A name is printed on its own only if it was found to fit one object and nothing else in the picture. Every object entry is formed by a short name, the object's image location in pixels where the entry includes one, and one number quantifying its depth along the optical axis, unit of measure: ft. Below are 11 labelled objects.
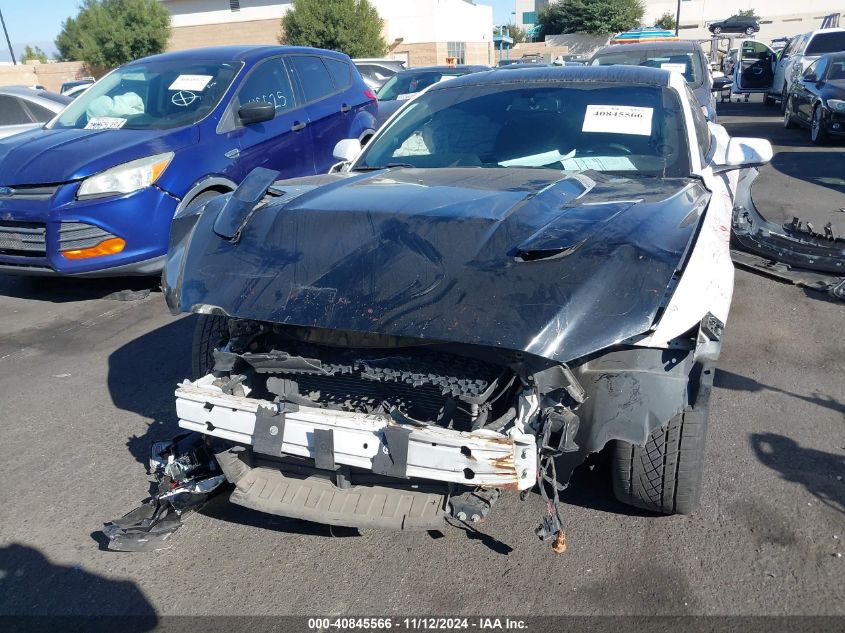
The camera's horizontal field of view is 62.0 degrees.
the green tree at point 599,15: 186.19
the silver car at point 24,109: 28.19
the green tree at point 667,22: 199.93
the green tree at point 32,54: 192.85
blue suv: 17.94
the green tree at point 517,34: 228.78
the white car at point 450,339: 7.25
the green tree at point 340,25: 122.62
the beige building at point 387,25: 144.77
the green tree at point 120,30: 137.80
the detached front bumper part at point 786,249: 17.74
